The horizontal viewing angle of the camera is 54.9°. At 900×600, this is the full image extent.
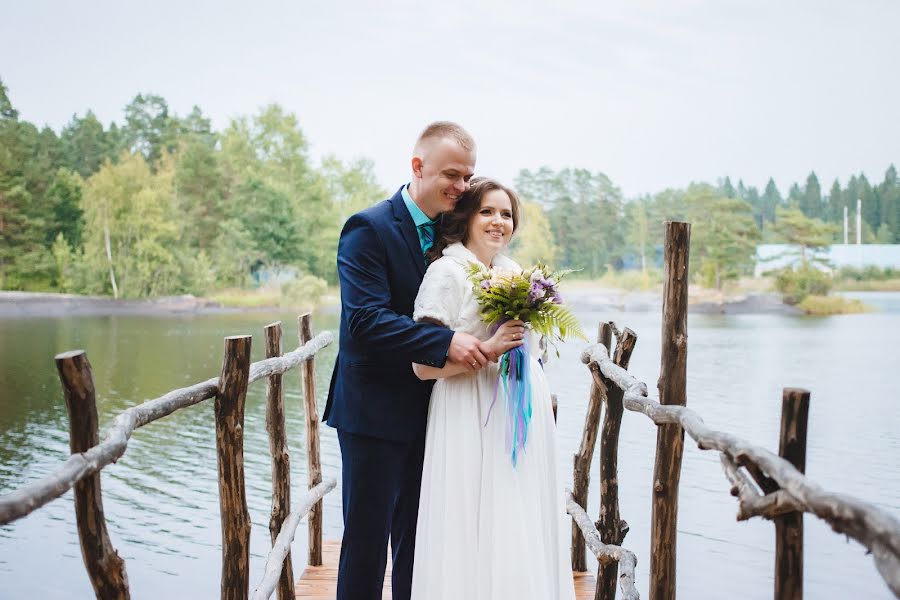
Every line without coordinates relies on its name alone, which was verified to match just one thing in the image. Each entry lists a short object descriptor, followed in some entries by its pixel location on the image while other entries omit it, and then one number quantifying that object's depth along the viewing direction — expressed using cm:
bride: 237
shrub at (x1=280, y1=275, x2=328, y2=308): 2903
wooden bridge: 156
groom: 241
